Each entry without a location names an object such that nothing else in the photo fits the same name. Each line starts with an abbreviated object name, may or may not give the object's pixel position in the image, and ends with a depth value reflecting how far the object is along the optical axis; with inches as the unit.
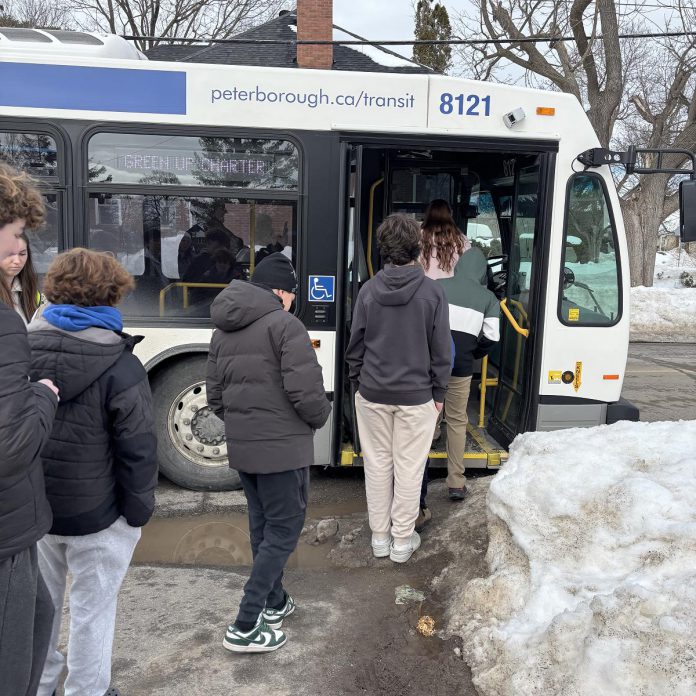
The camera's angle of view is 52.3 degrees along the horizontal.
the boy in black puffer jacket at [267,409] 120.5
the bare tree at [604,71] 659.4
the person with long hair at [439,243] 193.0
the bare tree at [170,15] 964.6
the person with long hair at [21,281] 81.7
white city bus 191.0
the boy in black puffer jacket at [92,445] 93.1
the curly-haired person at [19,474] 73.1
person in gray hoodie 154.3
